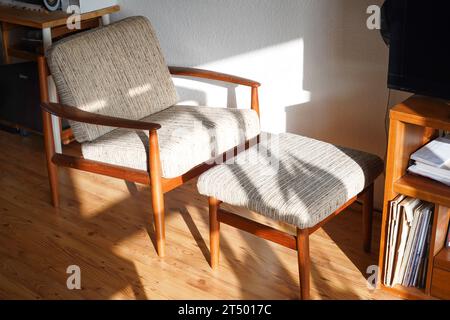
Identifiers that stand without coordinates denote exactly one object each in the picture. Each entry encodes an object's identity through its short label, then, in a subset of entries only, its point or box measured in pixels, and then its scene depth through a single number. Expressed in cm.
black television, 208
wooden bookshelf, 212
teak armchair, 254
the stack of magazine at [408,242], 222
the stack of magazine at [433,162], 216
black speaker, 354
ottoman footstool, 219
